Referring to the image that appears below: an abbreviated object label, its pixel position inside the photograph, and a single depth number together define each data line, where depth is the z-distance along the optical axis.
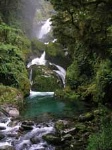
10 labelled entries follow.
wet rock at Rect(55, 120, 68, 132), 8.89
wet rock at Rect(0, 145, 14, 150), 7.40
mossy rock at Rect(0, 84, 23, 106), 12.74
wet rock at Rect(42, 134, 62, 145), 7.80
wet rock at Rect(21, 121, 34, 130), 8.99
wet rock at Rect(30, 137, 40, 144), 7.97
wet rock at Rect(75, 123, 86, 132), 8.52
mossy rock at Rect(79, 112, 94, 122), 9.65
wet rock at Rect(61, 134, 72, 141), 7.94
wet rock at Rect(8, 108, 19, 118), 11.05
